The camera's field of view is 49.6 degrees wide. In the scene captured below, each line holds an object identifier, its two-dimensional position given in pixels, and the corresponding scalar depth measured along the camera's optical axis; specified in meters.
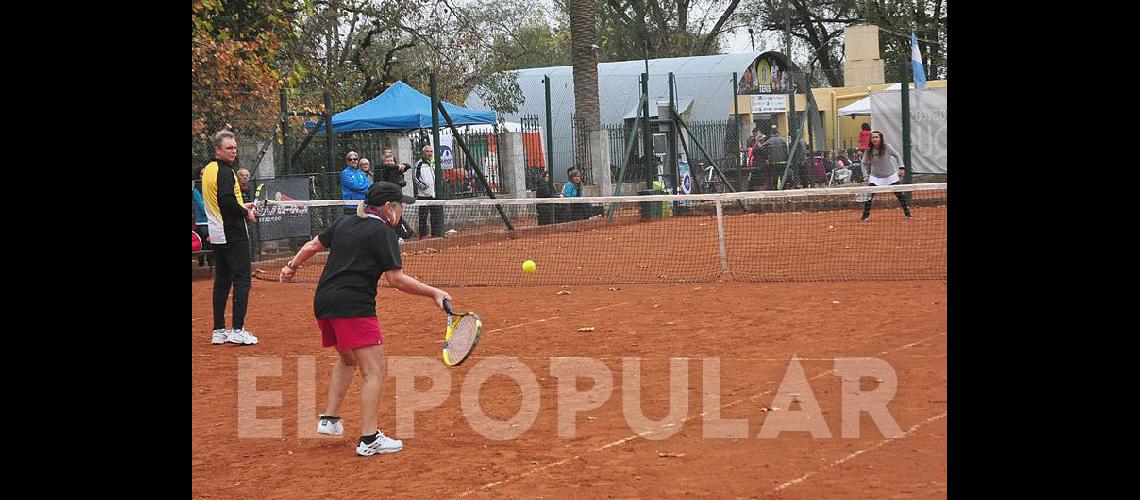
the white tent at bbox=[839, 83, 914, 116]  33.08
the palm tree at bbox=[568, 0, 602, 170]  25.23
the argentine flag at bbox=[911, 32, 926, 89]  24.17
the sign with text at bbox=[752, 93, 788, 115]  34.50
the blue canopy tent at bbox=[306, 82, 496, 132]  22.83
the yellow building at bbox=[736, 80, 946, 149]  34.25
